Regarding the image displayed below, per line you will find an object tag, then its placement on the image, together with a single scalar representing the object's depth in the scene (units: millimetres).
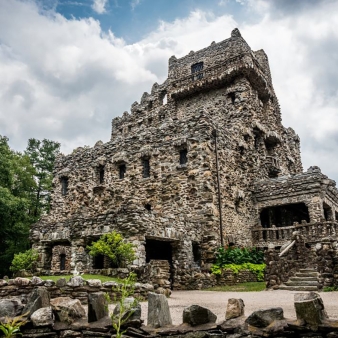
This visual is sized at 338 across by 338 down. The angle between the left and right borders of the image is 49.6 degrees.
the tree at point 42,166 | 38806
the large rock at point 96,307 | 5641
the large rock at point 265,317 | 4707
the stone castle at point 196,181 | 18469
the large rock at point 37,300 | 5695
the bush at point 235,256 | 19781
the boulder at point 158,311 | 5453
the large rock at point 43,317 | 5529
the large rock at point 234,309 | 5168
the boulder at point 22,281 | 10447
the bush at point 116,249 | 15062
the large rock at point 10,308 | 5588
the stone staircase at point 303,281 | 14552
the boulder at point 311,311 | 4434
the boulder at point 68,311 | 5785
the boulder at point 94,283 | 10570
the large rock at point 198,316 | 5152
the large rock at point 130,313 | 5406
